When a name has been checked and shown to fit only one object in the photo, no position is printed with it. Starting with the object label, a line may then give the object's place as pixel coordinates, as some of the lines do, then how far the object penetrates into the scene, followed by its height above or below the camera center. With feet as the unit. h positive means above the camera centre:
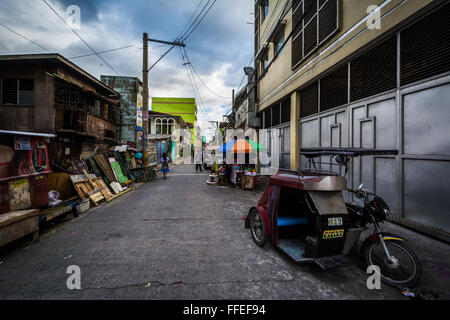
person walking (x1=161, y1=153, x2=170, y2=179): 45.06 -1.52
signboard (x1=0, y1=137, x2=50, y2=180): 13.13 -0.14
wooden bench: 11.05 -4.53
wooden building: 32.81 +10.93
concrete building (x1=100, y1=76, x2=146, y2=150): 52.39 +14.68
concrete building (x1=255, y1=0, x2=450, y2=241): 13.30 +6.69
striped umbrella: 32.30 +2.22
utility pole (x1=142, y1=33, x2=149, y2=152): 39.42 +18.81
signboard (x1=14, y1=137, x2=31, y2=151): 13.96 +1.09
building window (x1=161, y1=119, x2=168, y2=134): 95.71 +17.64
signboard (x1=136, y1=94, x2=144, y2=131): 53.16 +12.84
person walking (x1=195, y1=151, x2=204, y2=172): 60.59 -0.97
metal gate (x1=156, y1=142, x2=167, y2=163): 73.15 +4.14
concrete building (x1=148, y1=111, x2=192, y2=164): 93.09 +17.06
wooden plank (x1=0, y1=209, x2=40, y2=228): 11.10 -3.90
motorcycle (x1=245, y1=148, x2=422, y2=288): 8.77 -3.92
